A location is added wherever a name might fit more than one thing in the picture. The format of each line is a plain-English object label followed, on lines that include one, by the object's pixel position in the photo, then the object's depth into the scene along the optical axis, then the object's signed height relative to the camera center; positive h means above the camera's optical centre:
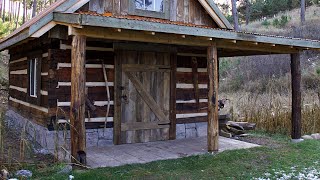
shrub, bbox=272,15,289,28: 28.05 +5.07
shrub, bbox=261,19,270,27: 30.94 +5.45
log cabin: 6.39 +0.42
